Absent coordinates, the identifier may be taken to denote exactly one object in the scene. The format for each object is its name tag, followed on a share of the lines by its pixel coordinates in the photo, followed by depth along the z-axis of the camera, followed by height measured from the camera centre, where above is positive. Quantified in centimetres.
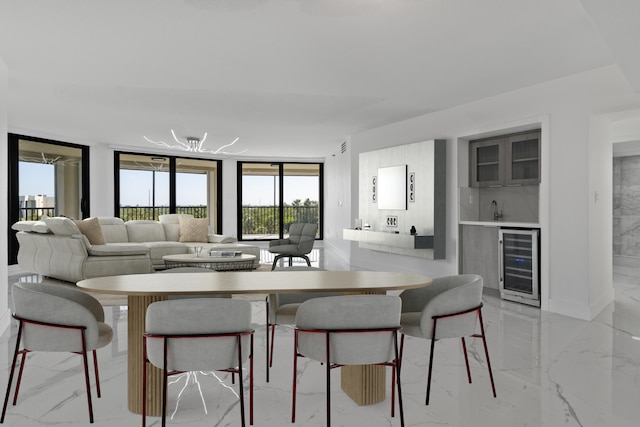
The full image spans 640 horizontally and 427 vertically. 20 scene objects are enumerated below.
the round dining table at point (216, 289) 230 -41
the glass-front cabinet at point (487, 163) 600 +68
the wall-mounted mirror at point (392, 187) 706 +39
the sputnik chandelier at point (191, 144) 886 +145
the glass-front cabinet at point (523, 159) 559 +68
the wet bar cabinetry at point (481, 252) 577 -54
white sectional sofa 637 -58
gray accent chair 796 -57
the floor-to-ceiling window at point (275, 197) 1249 +41
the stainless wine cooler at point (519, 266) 519 -66
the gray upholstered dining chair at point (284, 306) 289 -64
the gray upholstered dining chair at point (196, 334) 196 -54
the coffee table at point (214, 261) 633 -73
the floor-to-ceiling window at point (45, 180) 801 +62
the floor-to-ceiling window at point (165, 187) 1057 +62
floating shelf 646 -43
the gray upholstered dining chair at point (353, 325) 209 -54
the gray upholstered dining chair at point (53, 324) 220 -56
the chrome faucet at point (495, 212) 630 -1
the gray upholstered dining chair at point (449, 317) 244 -58
